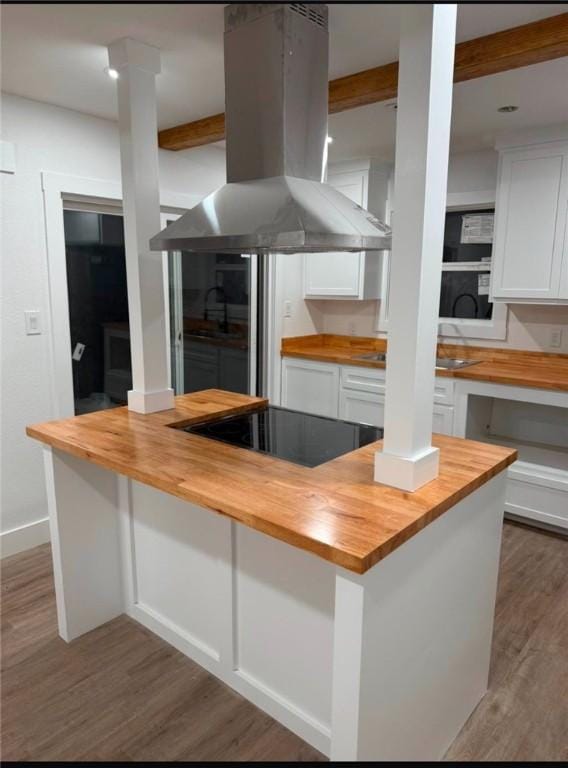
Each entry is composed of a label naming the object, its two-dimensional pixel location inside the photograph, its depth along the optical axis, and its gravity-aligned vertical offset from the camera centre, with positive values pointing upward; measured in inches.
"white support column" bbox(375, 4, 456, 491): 52.4 +5.3
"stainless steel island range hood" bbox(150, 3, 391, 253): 65.4 +20.1
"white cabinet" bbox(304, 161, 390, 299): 153.2 +8.5
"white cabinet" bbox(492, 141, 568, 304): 121.7 +15.5
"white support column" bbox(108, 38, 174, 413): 84.2 +11.6
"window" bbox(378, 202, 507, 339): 146.1 +3.3
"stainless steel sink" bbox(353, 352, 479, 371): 145.9 -20.1
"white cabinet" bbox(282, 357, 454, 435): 133.6 -29.4
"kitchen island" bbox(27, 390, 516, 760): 51.0 -35.7
